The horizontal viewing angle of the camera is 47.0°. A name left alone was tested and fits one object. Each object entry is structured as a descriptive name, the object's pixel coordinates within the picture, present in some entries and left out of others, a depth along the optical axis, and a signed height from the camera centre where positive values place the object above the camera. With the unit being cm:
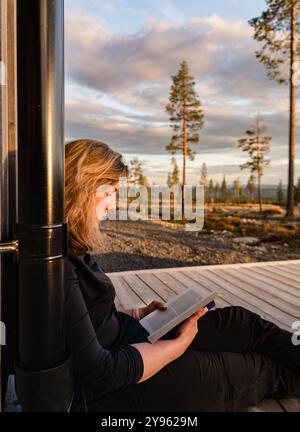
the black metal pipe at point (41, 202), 67 -1
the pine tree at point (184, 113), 1020 +262
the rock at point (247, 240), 618 -74
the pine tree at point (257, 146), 1166 +187
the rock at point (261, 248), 569 -81
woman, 79 -41
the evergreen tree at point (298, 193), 1725 +37
